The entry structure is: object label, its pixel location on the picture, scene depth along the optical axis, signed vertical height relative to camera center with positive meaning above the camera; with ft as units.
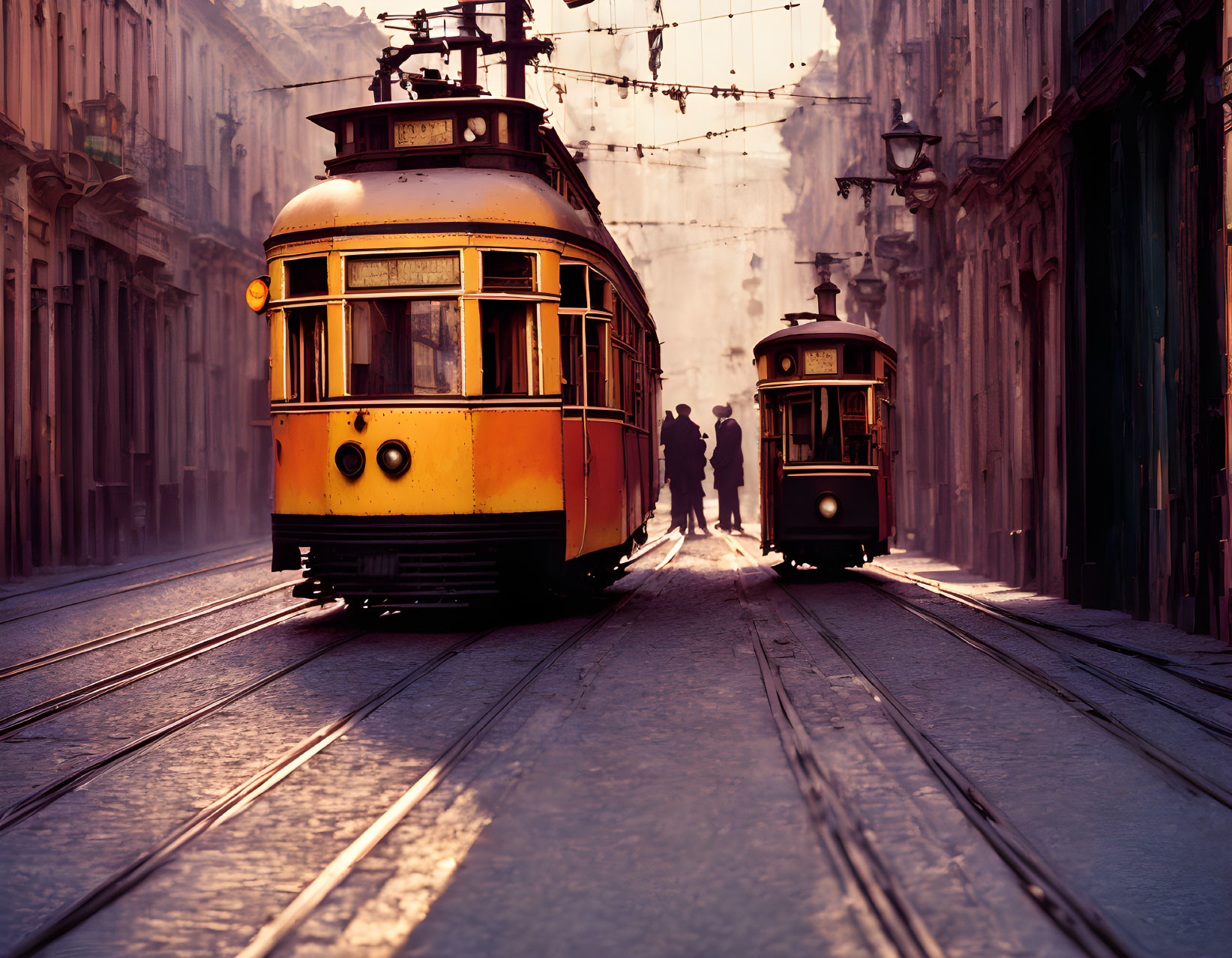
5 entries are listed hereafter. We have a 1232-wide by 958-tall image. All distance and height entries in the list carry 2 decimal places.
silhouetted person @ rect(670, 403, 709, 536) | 90.53 +1.33
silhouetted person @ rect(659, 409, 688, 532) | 90.74 +1.11
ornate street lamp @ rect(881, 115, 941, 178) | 58.23 +13.26
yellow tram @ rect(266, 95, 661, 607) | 34.22 +2.45
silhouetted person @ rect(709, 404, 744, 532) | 90.79 +1.22
